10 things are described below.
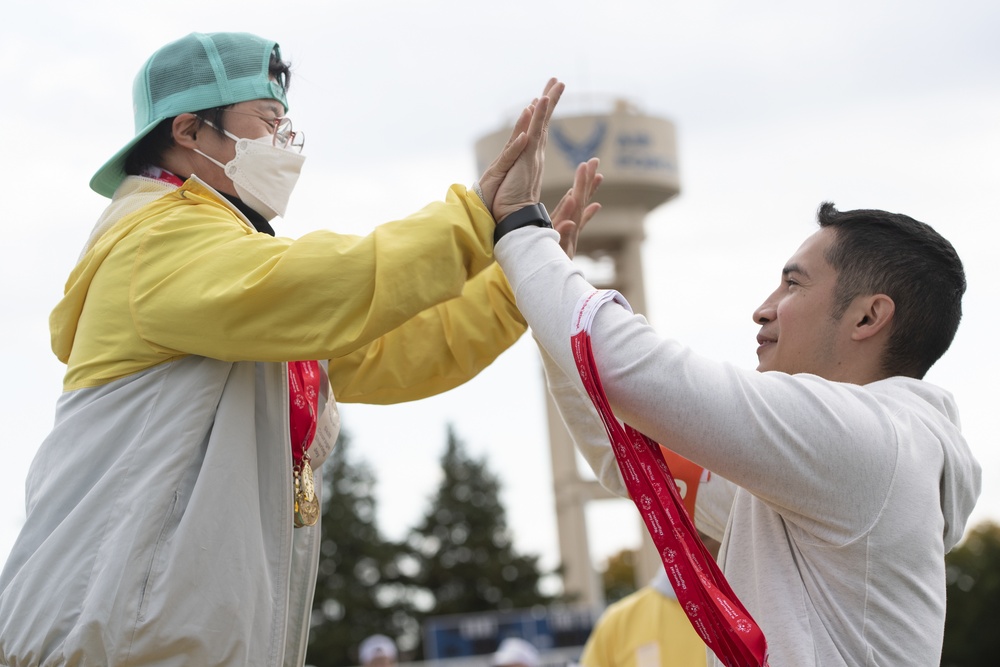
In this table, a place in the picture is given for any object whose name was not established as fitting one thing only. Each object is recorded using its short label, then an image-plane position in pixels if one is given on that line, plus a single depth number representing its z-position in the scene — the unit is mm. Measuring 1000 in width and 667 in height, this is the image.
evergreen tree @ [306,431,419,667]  41406
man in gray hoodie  2918
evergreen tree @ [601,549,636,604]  57156
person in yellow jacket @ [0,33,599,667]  3148
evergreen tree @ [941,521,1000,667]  38469
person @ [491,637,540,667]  11461
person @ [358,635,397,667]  12914
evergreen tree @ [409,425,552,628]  44281
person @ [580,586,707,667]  6652
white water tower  38375
